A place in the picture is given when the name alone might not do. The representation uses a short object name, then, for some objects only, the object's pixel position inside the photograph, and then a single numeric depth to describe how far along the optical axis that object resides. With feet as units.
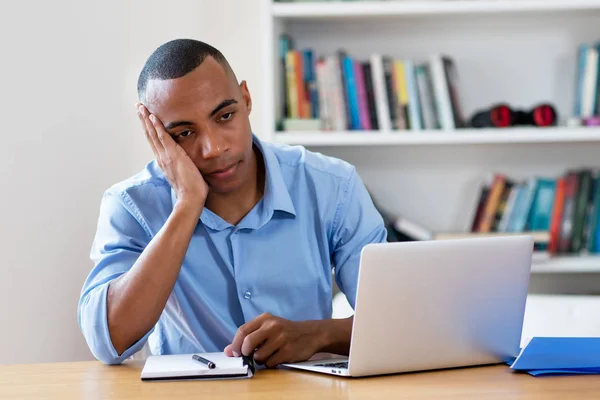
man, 10.77
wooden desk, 9.06
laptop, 9.40
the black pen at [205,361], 10.04
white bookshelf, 14.85
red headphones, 14.40
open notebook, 9.89
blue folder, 9.87
